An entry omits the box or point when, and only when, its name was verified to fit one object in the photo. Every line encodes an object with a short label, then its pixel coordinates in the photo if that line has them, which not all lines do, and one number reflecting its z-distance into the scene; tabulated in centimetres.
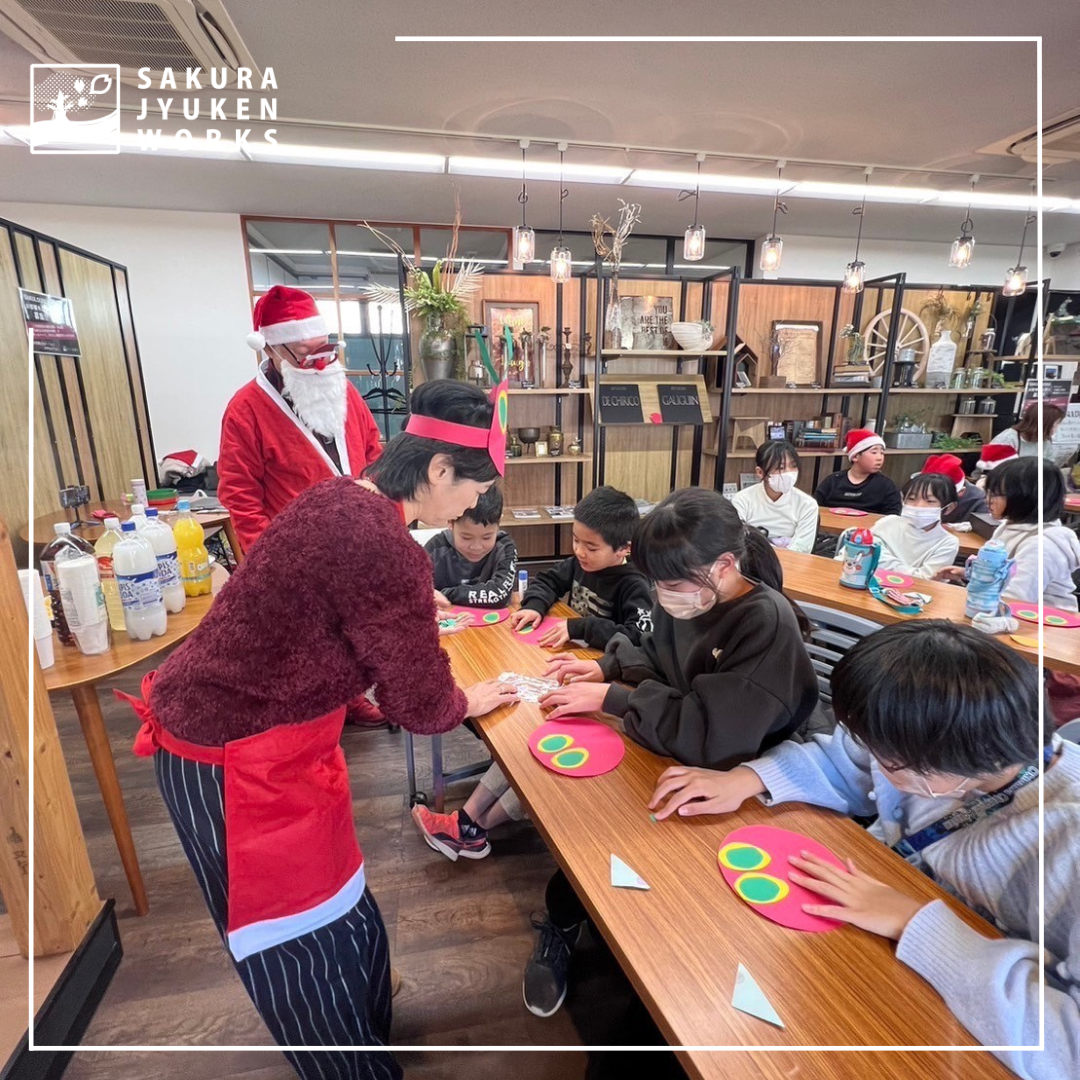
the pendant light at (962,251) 378
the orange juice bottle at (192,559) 194
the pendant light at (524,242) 341
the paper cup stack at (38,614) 138
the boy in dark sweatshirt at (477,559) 197
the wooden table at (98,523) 274
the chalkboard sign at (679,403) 444
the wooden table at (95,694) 143
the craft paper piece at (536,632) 170
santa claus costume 200
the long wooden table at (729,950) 62
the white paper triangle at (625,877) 83
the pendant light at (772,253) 372
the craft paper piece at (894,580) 223
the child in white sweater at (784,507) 317
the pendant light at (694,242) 361
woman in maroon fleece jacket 84
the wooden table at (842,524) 323
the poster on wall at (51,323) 314
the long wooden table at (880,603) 170
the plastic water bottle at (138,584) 155
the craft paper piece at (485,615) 184
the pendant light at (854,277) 412
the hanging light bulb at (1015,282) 427
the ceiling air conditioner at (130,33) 206
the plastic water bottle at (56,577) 153
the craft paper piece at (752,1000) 66
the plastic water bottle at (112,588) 162
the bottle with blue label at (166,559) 169
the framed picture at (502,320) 422
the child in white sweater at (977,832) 63
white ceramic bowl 434
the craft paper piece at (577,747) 111
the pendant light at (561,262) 350
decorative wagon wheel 496
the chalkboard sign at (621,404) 432
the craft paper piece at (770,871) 79
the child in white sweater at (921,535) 274
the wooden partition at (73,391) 301
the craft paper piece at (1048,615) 194
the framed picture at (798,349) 480
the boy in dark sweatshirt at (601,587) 168
